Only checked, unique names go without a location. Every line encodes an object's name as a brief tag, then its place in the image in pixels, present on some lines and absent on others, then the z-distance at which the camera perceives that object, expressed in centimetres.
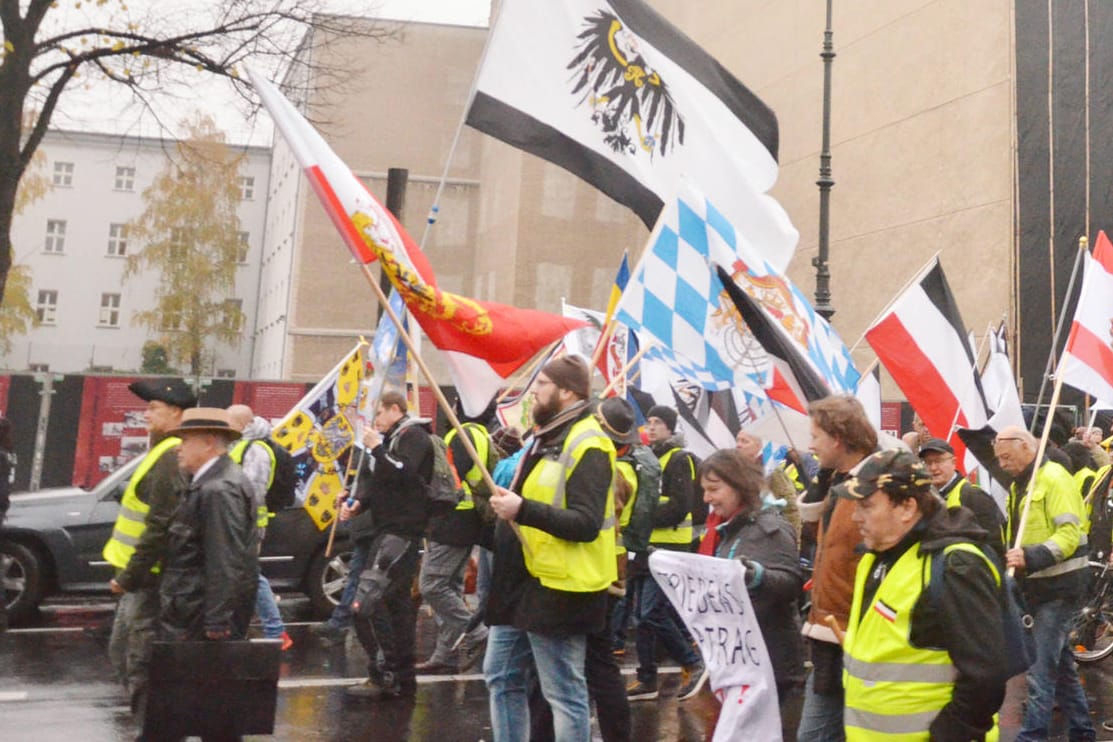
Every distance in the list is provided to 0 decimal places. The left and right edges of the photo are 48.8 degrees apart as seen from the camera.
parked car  1020
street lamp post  1436
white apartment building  6259
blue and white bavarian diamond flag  663
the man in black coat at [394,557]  780
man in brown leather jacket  471
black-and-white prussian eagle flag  677
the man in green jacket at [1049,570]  675
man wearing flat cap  672
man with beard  508
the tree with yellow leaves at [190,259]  5491
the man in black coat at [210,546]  523
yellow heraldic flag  1093
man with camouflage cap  342
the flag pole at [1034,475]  641
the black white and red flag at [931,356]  803
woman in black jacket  507
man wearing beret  550
